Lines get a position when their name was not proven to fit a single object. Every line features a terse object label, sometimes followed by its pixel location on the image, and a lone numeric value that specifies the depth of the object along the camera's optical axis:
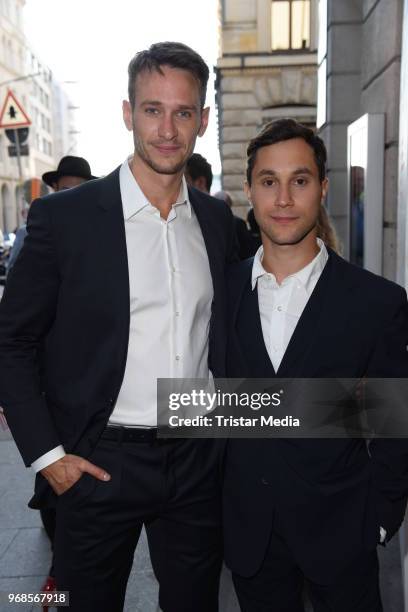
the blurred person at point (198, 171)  4.78
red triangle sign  11.32
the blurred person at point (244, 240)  4.79
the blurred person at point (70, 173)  4.62
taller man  2.09
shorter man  1.96
